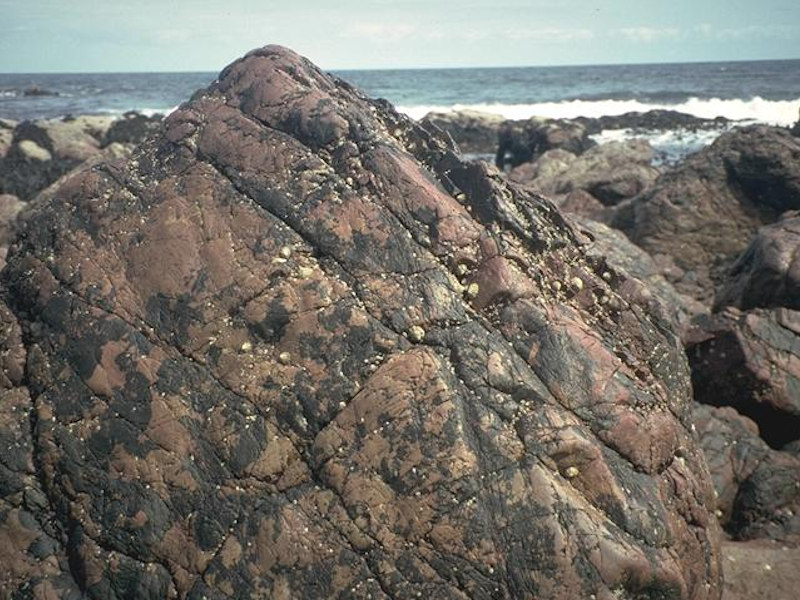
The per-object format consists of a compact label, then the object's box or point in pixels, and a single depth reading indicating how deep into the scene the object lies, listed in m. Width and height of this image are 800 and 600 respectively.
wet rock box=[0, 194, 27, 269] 11.48
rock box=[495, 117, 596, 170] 28.72
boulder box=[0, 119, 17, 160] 24.18
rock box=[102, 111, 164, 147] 29.59
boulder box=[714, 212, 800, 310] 8.29
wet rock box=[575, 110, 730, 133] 39.66
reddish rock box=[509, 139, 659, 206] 15.93
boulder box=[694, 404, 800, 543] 5.77
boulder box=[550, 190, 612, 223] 14.28
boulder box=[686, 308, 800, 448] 6.94
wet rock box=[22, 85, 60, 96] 85.88
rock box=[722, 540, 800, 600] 4.74
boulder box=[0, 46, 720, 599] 3.68
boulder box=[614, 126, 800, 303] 11.84
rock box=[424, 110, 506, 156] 36.53
